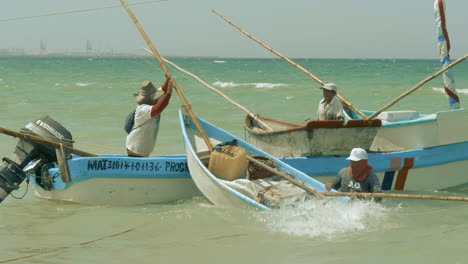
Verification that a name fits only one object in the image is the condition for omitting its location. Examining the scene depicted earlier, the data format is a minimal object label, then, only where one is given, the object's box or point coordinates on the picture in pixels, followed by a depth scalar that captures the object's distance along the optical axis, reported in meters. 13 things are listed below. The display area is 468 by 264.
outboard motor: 15.34
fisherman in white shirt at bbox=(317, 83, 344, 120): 17.94
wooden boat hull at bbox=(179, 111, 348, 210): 15.34
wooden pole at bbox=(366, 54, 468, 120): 16.55
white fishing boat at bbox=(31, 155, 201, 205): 16.62
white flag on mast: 19.30
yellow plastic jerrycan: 16.47
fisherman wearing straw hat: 16.34
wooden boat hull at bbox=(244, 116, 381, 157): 17.08
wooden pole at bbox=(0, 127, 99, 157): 15.52
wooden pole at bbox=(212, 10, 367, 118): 20.81
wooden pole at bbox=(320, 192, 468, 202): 12.72
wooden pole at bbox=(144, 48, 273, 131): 20.38
